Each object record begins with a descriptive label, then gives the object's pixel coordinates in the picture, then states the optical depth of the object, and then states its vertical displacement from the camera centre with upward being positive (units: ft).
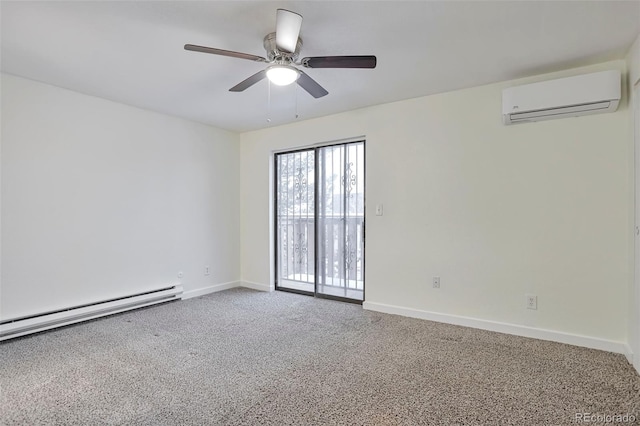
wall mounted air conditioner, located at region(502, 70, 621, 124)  7.74 +2.93
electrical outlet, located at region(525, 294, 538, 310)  9.12 -2.53
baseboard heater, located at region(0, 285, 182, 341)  8.91 -3.19
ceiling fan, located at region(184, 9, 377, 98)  5.82 +3.17
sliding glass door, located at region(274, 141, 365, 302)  12.72 -0.37
